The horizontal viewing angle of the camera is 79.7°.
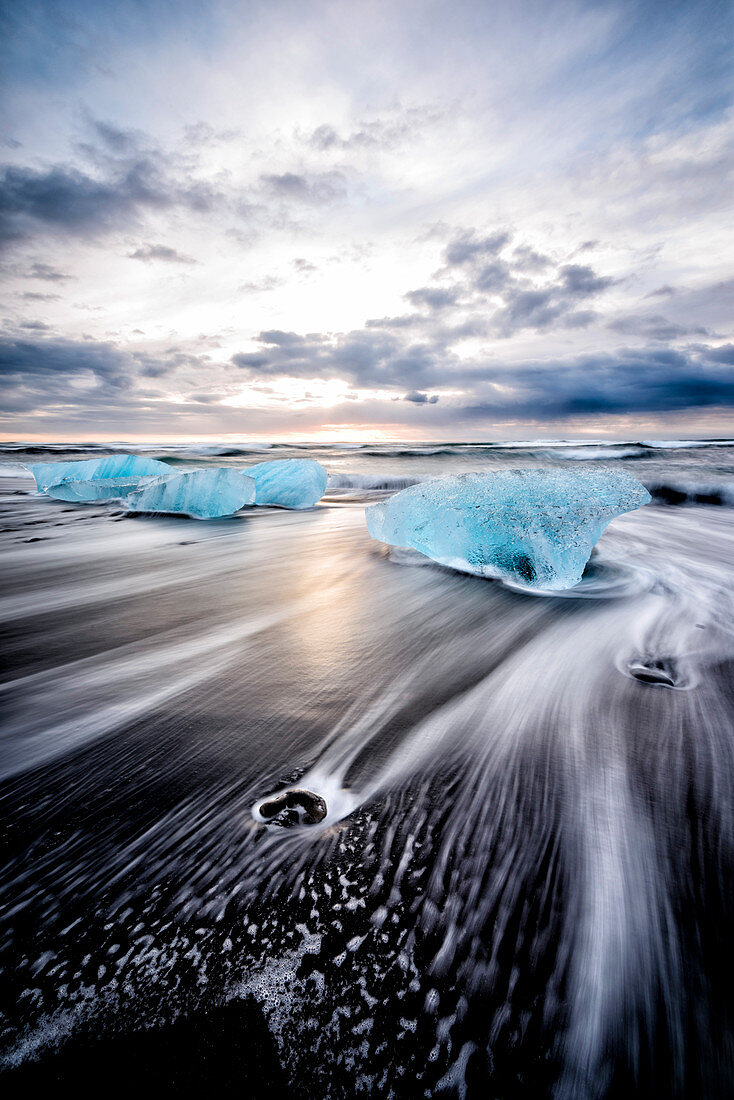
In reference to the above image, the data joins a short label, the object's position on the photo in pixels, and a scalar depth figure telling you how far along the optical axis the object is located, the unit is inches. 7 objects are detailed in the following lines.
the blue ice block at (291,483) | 188.4
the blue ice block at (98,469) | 238.7
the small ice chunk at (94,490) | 207.9
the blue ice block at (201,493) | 163.5
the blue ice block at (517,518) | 77.4
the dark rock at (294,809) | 29.5
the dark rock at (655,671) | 46.1
